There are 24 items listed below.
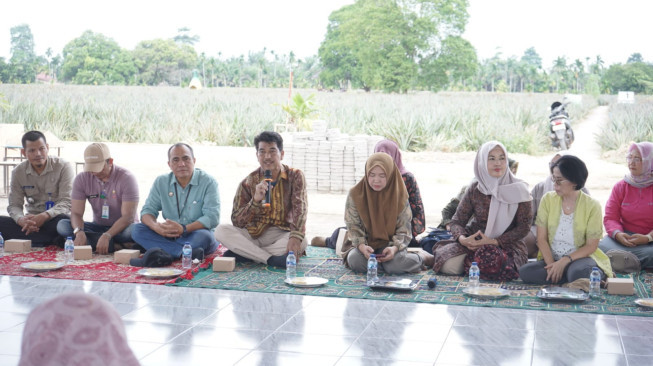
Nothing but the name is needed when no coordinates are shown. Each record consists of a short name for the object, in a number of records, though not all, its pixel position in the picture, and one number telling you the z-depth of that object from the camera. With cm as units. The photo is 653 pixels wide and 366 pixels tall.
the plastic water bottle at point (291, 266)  482
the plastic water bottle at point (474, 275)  452
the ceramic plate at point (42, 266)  493
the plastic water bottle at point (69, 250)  526
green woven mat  418
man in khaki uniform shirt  584
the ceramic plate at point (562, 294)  423
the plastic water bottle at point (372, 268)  471
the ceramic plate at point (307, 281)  459
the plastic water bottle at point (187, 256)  503
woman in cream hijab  482
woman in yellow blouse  460
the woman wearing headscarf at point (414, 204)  529
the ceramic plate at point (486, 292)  431
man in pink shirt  554
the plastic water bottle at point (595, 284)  438
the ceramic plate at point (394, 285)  448
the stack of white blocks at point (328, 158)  952
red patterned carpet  480
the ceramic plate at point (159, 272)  478
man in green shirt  538
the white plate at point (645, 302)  409
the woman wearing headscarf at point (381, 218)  498
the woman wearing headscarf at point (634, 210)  514
